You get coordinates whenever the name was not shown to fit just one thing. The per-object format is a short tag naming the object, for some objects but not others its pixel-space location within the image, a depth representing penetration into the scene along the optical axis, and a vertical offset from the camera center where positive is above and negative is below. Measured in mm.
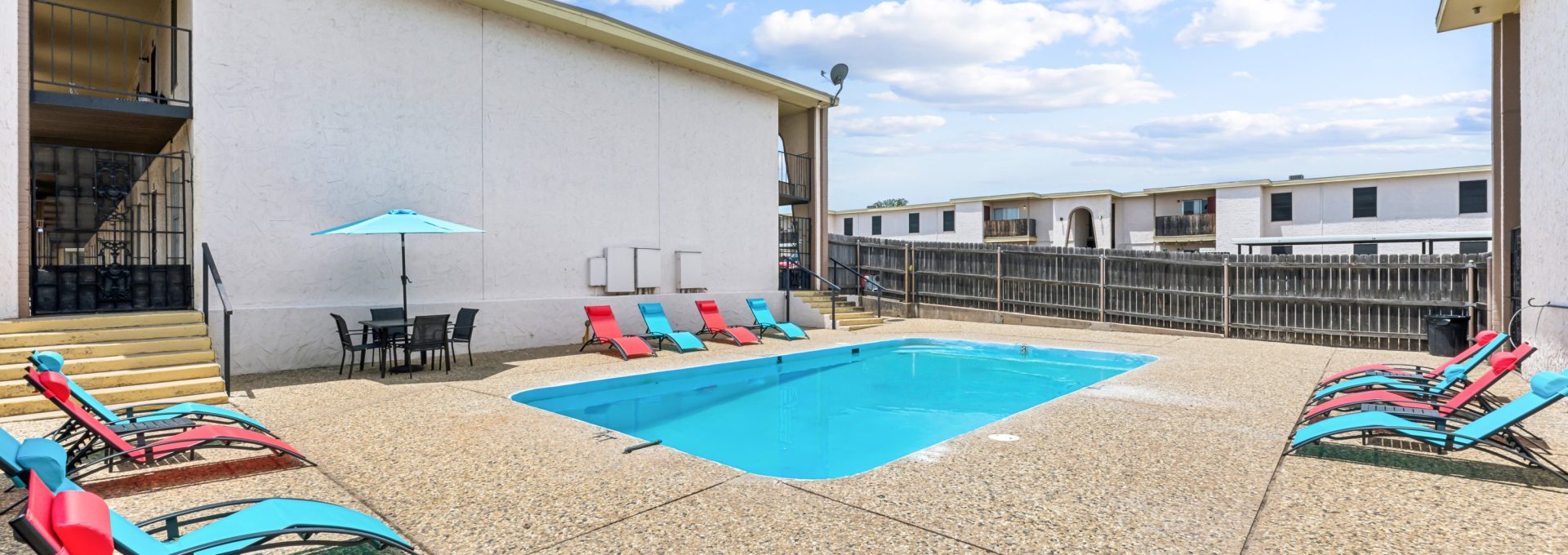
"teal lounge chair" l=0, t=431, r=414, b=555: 2039 -942
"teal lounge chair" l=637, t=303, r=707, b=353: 12180 -872
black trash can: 11234 -919
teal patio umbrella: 8891 +717
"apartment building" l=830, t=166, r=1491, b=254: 25438 +2689
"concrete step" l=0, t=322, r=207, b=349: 7270 -541
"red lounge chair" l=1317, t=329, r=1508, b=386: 6718 -807
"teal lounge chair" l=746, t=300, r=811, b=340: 13967 -862
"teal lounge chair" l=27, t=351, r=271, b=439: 5090 -925
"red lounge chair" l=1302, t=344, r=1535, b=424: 5414 -960
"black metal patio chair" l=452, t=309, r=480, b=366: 9984 -646
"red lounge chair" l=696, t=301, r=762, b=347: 13156 -869
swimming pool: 6812 -1489
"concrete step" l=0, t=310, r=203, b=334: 7418 -407
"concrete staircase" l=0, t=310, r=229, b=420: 6816 -776
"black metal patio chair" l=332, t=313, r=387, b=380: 9094 -778
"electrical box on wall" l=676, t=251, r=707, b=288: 14523 +210
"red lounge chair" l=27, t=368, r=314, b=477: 4359 -980
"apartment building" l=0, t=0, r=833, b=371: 8992 +1974
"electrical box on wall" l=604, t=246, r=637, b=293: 13281 +201
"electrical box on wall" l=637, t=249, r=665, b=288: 13789 +220
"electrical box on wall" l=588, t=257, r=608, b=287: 13086 +141
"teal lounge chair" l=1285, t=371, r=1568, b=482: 4441 -975
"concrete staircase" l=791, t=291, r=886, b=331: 16344 -796
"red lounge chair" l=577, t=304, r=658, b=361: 11250 -879
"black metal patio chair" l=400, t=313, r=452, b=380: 9297 -706
